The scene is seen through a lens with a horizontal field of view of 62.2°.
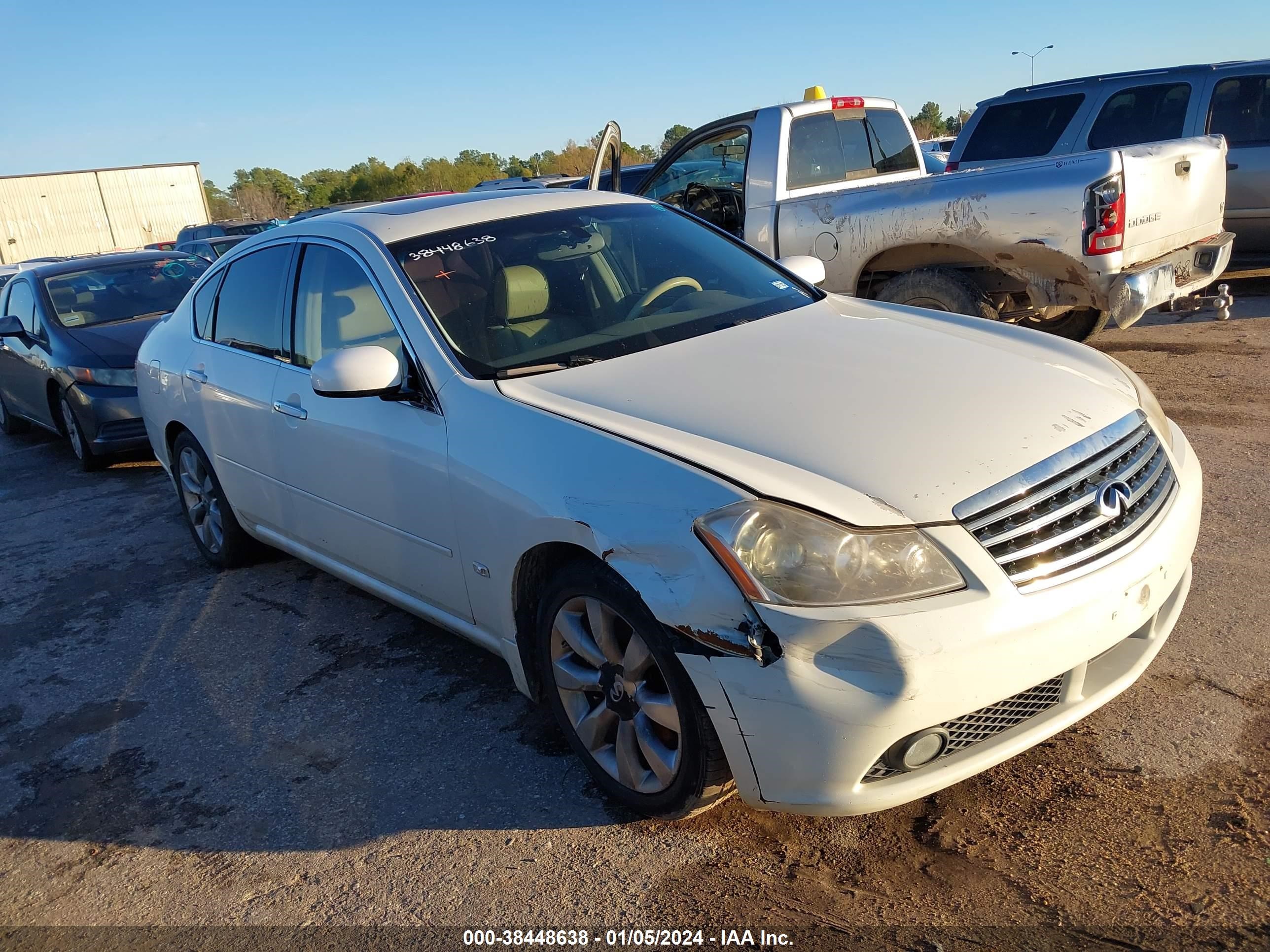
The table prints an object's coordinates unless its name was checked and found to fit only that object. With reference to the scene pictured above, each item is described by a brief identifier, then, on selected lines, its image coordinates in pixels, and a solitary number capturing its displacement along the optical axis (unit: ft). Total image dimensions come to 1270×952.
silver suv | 29.27
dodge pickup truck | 18.83
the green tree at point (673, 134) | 140.97
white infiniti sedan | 7.78
